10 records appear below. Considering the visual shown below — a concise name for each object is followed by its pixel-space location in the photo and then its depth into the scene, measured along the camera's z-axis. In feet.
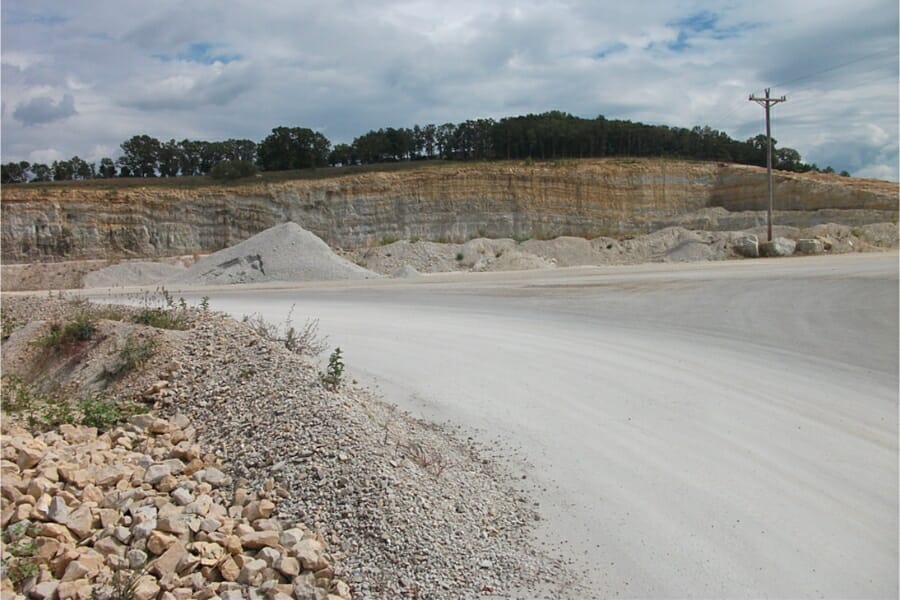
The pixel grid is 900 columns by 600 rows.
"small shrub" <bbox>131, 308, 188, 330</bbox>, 32.63
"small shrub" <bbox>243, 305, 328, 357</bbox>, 30.35
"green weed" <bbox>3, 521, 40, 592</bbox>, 15.44
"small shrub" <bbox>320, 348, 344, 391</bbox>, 24.41
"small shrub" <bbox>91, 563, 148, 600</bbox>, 14.70
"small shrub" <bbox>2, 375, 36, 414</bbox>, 25.64
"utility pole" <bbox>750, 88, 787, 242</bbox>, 131.13
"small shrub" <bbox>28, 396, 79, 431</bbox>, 23.58
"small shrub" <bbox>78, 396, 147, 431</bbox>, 23.50
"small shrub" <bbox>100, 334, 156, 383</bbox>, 27.48
